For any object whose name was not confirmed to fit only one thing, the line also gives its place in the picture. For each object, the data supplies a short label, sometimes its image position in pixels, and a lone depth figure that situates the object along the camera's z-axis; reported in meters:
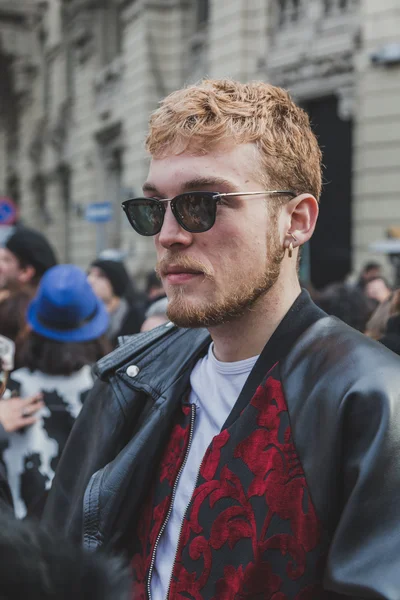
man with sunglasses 1.56
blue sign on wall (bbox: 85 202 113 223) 11.27
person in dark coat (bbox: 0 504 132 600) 0.81
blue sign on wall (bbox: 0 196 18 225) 12.95
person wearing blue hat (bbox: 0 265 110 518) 3.57
